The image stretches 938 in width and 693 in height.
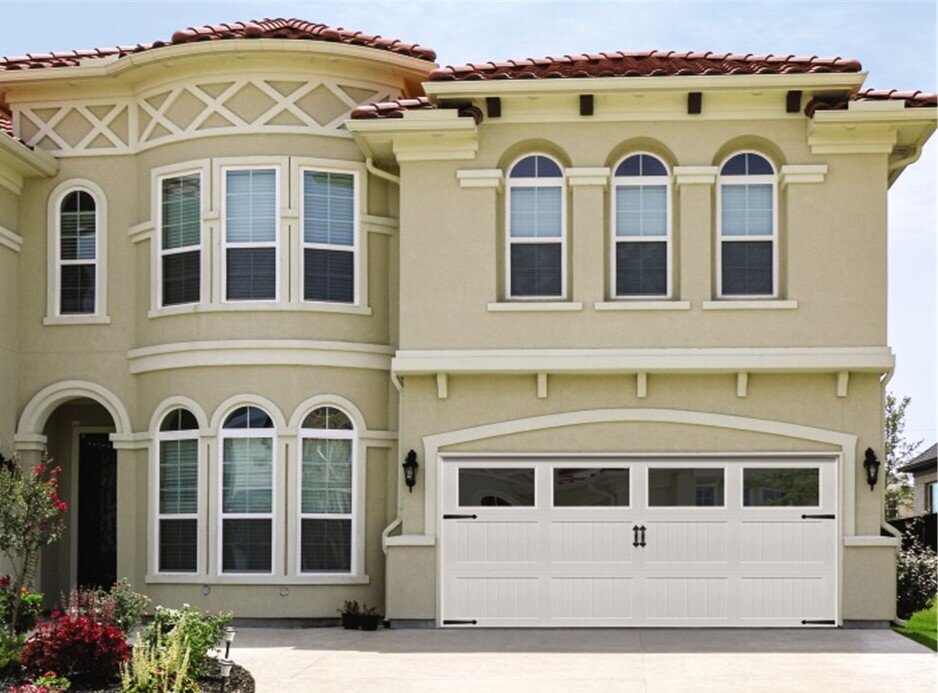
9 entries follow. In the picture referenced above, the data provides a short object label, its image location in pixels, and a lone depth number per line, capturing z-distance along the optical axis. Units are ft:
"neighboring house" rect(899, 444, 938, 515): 138.53
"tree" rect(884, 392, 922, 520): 144.25
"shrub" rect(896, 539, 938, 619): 63.16
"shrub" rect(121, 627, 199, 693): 39.17
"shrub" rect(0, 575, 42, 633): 48.24
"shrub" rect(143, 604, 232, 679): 41.88
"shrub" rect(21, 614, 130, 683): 41.60
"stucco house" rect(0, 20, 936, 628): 58.65
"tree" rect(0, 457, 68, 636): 47.11
